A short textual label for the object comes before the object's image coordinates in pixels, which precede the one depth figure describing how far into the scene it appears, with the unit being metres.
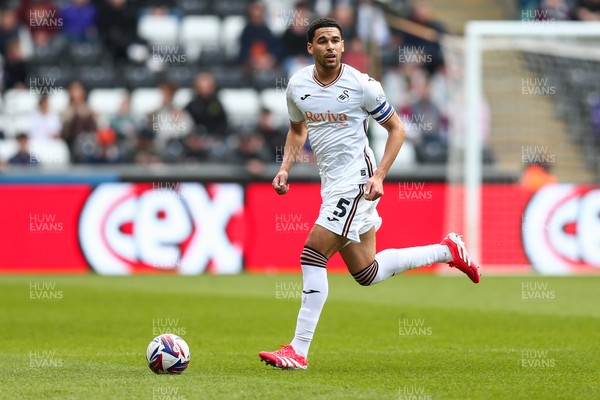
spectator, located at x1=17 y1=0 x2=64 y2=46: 21.27
